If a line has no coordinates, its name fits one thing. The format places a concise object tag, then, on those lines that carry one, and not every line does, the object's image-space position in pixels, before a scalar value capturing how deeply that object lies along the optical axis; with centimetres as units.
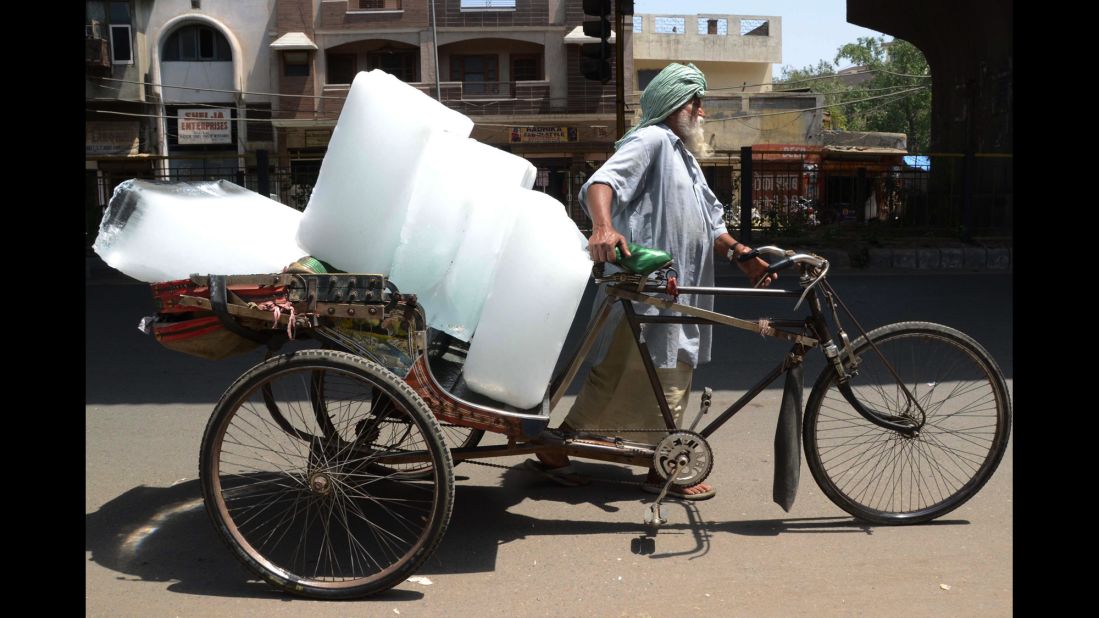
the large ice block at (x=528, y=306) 304
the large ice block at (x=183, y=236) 312
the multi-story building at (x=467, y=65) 3441
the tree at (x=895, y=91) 5300
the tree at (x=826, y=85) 5838
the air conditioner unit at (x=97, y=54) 3359
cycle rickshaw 295
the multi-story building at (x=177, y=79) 3441
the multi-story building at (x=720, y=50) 4747
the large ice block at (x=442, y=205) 304
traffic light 1149
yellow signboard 3446
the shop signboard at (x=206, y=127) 3469
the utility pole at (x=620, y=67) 1189
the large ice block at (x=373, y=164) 299
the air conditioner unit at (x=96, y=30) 3388
